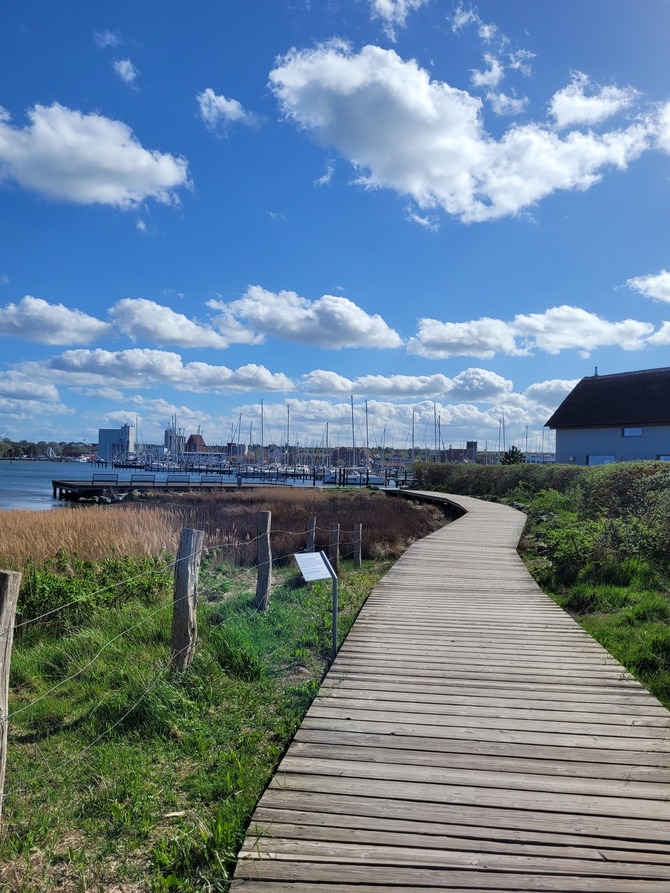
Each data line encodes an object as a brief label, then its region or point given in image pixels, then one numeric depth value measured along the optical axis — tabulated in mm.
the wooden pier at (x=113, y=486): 46841
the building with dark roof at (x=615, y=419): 33781
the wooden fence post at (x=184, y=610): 5656
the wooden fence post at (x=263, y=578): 8359
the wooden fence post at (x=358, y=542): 13438
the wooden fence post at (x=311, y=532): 12191
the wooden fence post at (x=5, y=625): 2994
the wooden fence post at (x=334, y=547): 11766
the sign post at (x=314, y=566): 6047
